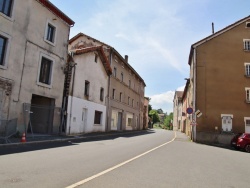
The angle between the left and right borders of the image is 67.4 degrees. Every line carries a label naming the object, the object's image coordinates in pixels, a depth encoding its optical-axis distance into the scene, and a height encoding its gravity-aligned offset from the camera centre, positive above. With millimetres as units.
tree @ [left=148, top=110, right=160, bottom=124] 70747 +2340
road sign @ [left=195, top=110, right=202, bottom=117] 17732 +1020
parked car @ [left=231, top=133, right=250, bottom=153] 13459 -1134
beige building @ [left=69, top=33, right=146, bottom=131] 21995 +4208
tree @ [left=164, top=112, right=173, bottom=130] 60027 +29
